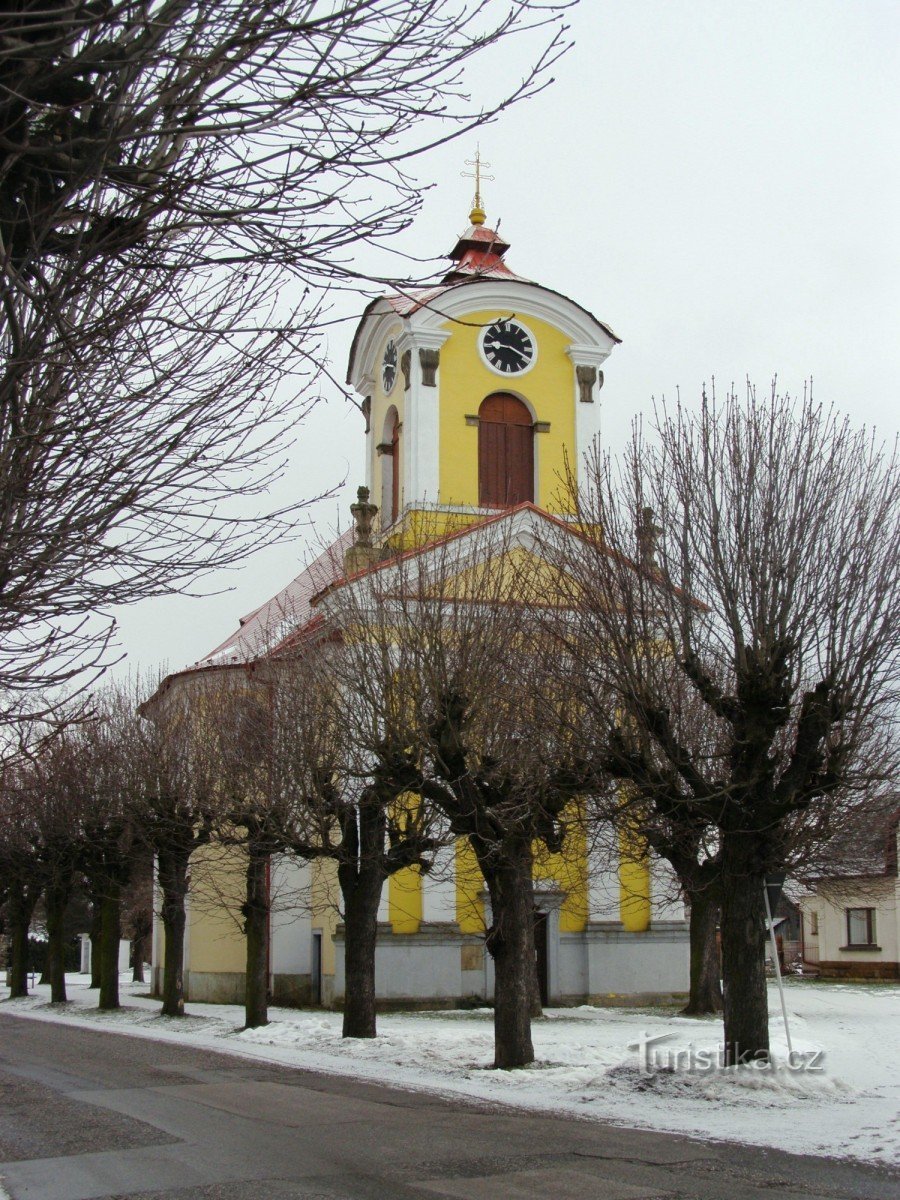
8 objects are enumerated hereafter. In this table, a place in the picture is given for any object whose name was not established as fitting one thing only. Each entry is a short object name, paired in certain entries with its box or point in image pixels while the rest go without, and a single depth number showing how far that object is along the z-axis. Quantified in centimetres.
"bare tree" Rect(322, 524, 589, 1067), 1738
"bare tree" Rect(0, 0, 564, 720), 550
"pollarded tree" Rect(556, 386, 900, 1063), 1492
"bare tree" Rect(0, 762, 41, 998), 3656
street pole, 1550
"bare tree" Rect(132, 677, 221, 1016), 2775
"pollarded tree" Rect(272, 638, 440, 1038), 2162
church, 3212
